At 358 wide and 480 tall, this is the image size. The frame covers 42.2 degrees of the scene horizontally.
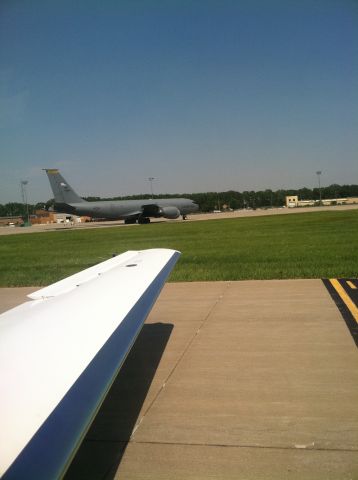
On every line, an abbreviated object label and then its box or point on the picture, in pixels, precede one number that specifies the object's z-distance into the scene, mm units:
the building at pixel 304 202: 159138
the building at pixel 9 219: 150462
